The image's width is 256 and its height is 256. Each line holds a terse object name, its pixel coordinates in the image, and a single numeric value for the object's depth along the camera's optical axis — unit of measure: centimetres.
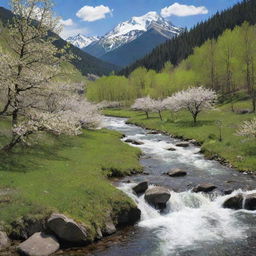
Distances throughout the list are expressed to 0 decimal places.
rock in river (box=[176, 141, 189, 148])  4997
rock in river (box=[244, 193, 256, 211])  2538
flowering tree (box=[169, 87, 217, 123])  6775
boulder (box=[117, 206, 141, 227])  2302
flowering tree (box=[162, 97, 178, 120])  7925
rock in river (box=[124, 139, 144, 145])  5451
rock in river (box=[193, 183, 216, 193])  2883
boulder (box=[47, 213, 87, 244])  1981
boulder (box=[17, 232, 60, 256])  1820
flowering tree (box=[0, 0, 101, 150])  2959
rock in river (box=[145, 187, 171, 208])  2567
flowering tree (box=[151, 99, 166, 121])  8912
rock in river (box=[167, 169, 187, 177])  3419
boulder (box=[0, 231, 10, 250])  1878
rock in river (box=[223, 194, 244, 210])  2578
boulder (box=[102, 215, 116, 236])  2136
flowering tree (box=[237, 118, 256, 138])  3795
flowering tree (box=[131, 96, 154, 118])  9448
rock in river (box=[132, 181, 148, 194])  2803
